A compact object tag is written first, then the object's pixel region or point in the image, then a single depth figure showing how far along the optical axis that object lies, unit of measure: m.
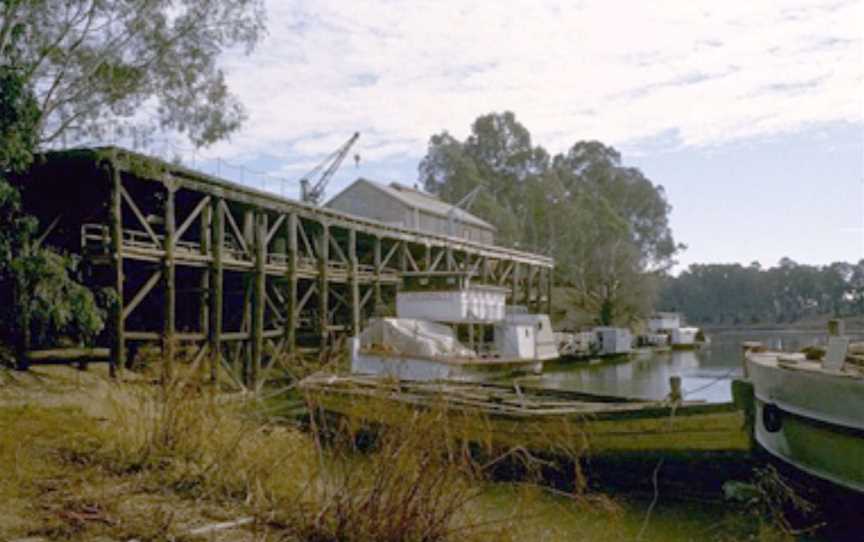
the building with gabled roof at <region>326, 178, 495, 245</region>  41.59
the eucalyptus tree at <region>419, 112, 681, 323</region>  59.53
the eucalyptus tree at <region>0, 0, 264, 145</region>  13.32
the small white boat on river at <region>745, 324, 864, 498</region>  8.84
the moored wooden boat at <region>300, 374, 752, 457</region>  10.78
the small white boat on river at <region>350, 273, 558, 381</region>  23.08
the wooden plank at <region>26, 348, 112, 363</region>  16.09
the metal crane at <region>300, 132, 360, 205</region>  52.15
